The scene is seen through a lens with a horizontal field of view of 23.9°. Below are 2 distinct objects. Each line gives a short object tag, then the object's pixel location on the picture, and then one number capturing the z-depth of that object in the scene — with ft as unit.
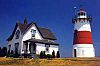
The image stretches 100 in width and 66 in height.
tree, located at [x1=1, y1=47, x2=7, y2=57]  154.49
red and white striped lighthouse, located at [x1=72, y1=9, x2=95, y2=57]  167.84
